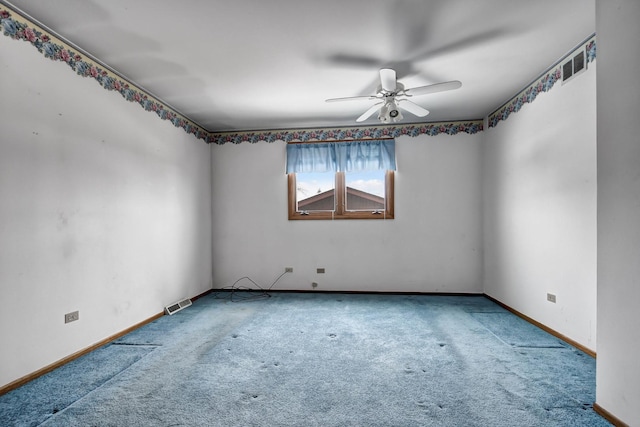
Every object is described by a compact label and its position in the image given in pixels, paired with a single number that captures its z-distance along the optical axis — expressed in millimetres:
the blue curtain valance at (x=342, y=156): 4680
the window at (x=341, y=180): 4723
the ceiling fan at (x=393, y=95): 2650
